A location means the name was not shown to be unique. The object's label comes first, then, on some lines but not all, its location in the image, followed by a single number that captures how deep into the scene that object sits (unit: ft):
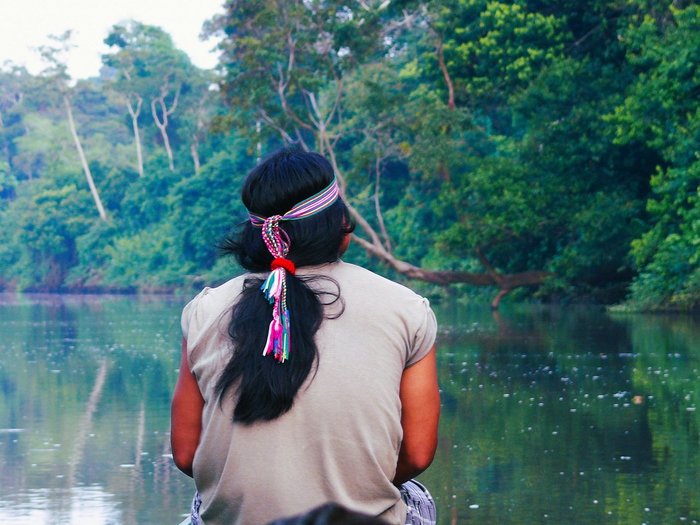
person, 8.07
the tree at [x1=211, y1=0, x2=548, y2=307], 110.01
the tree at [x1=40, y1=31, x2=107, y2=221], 199.57
